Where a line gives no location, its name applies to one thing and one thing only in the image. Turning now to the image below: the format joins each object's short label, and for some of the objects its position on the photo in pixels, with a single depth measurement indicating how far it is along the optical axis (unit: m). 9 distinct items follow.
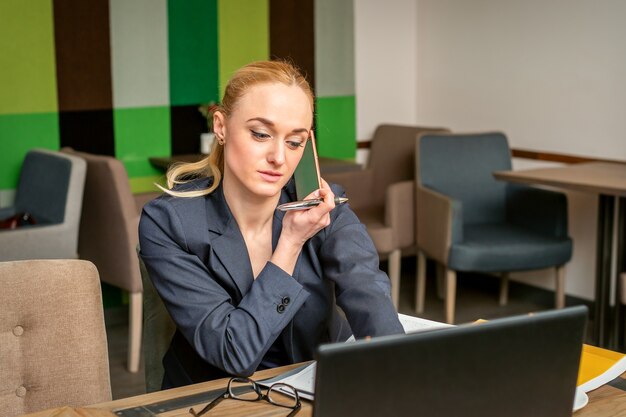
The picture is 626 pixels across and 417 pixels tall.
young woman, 1.88
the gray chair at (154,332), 2.12
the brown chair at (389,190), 5.06
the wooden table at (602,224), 4.20
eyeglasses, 1.62
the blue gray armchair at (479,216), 4.71
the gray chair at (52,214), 4.04
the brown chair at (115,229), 4.23
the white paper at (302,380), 1.68
